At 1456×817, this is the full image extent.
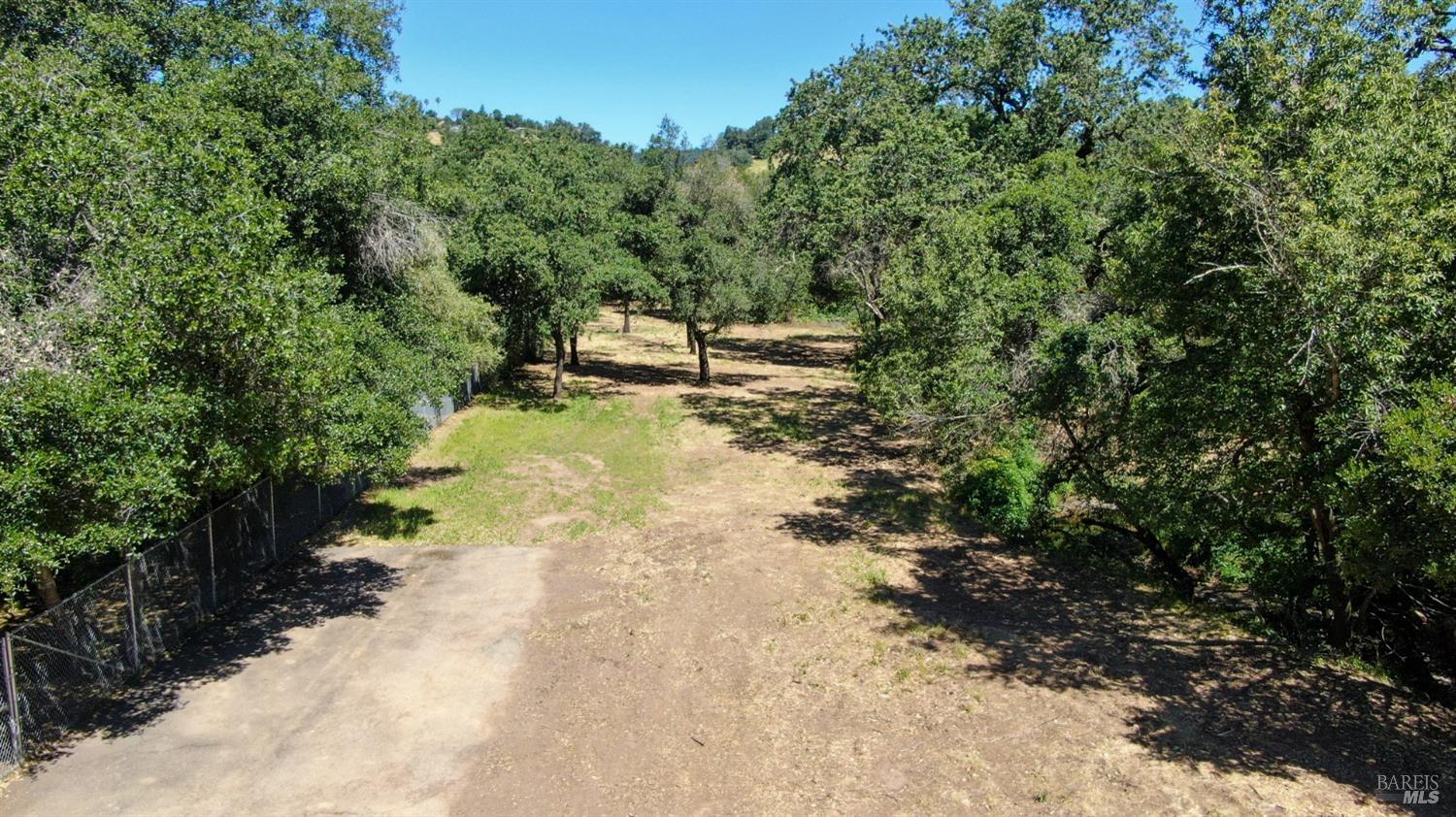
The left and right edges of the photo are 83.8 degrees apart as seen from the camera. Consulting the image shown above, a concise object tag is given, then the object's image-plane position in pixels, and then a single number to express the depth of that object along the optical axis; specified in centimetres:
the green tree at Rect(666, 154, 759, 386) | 3191
